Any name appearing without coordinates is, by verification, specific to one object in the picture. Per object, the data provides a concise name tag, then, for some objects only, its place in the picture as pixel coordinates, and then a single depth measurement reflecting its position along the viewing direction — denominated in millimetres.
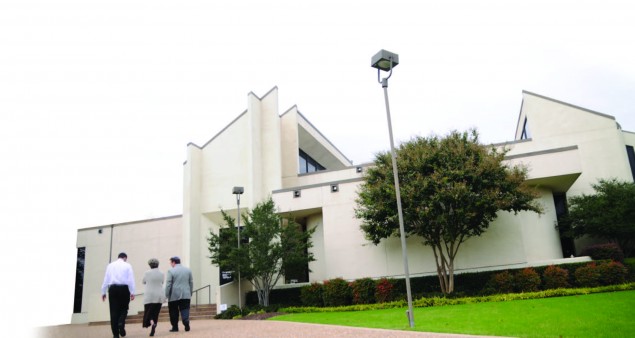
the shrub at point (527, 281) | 16109
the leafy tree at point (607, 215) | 18969
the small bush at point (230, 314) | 16719
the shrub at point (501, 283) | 16344
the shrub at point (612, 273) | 15305
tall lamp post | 10597
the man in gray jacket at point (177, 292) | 10180
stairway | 18250
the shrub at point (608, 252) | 17469
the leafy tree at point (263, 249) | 18297
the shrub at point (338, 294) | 17844
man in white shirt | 8320
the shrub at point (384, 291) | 17266
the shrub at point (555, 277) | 15836
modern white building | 18969
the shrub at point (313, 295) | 18328
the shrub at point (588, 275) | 15469
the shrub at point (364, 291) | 17578
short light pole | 19403
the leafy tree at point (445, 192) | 16391
